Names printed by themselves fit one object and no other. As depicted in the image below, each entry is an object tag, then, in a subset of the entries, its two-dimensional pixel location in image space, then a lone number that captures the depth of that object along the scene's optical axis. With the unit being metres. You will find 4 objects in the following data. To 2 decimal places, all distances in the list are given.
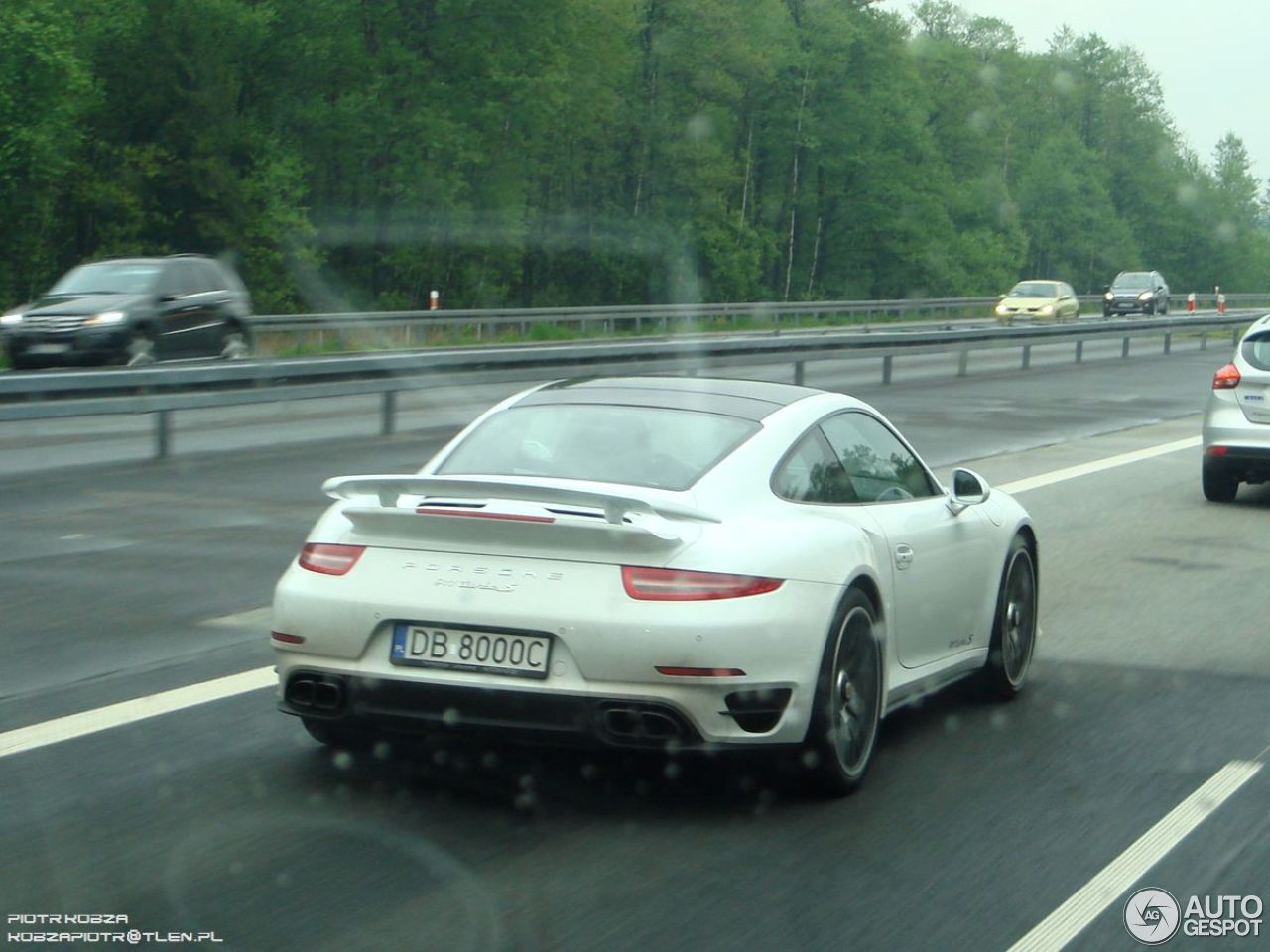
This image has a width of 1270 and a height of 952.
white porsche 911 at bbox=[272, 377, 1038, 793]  5.32
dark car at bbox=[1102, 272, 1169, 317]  64.38
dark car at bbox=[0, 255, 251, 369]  24.61
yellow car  57.31
